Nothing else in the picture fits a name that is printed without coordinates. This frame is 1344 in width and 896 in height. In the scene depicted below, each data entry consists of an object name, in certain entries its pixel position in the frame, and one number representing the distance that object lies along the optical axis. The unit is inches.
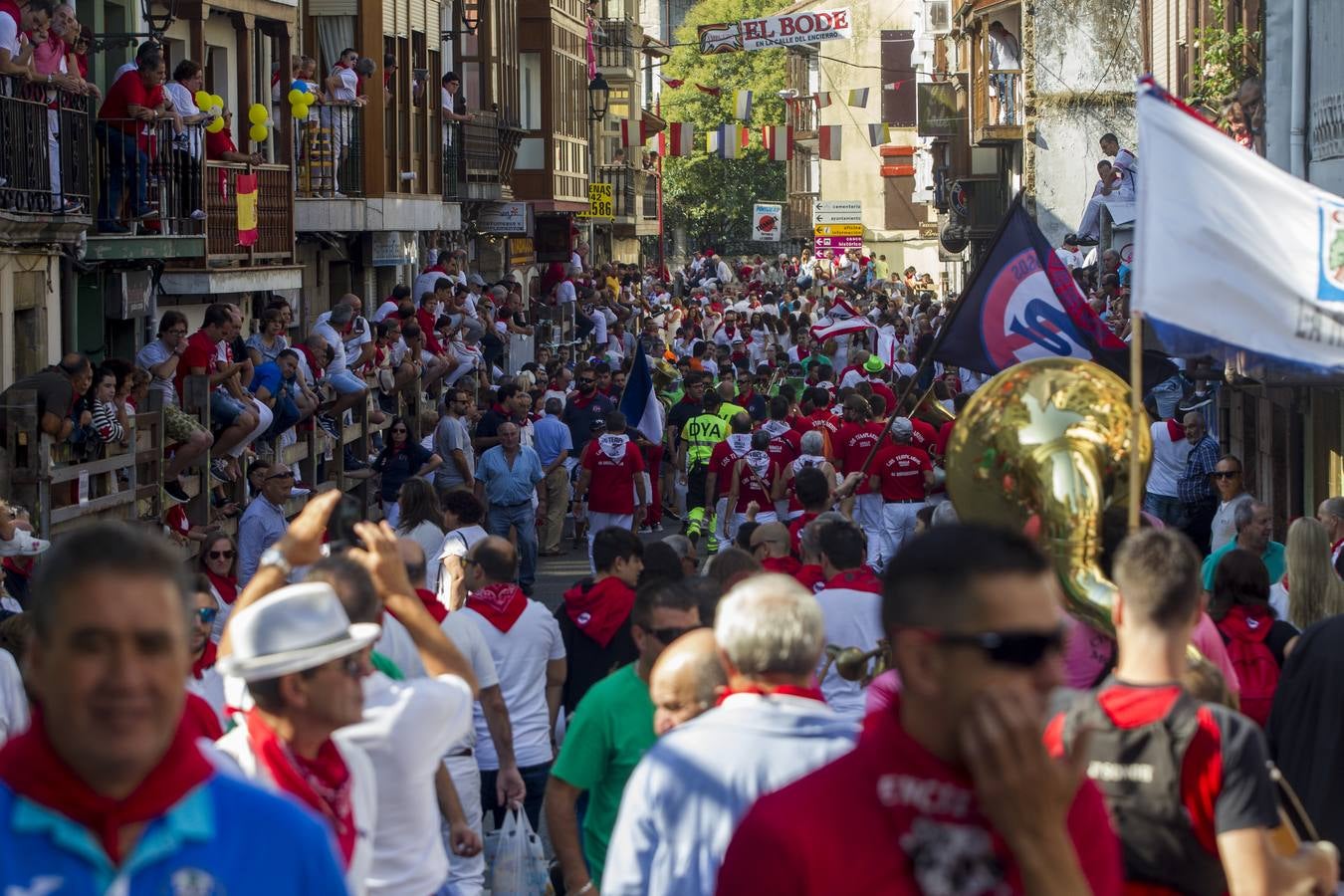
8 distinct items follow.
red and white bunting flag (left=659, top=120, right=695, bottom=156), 2628.0
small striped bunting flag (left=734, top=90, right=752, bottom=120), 2805.1
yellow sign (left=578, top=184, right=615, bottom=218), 1905.8
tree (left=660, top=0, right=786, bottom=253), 3358.8
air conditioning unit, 2519.7
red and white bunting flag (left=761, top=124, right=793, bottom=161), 2837.1
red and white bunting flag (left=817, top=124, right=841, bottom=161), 2725.1
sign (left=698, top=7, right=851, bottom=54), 2539.4
